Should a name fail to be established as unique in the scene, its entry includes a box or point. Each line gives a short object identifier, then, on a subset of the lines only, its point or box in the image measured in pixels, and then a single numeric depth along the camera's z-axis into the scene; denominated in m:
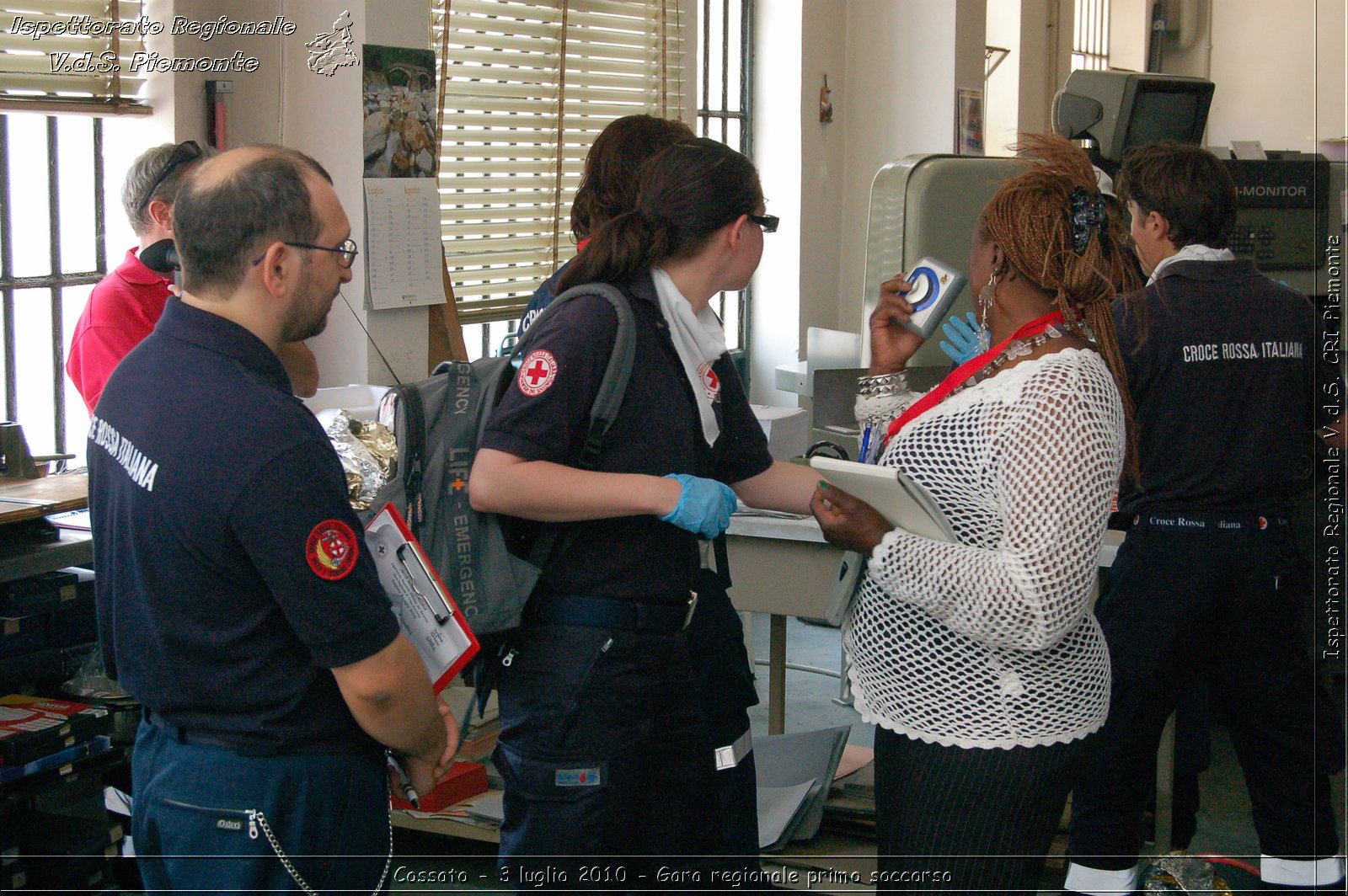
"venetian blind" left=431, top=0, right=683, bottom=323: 4.39
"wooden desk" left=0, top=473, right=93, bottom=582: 2.52
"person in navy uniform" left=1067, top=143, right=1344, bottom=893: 2.79
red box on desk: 3.04
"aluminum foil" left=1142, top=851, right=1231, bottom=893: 2.83
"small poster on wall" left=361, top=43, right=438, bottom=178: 3.63
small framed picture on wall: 6.44
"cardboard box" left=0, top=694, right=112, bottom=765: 2.55
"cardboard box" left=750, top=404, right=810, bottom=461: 4.31
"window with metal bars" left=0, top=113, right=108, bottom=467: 3.27
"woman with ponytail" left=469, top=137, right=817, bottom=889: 1.73
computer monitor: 3.96
